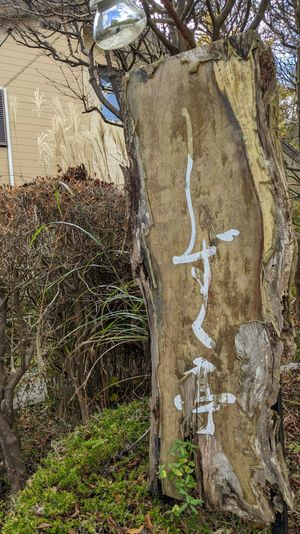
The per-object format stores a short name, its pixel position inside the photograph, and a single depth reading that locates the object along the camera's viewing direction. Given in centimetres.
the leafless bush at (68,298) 246
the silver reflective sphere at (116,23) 233
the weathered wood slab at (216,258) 165
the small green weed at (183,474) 175
